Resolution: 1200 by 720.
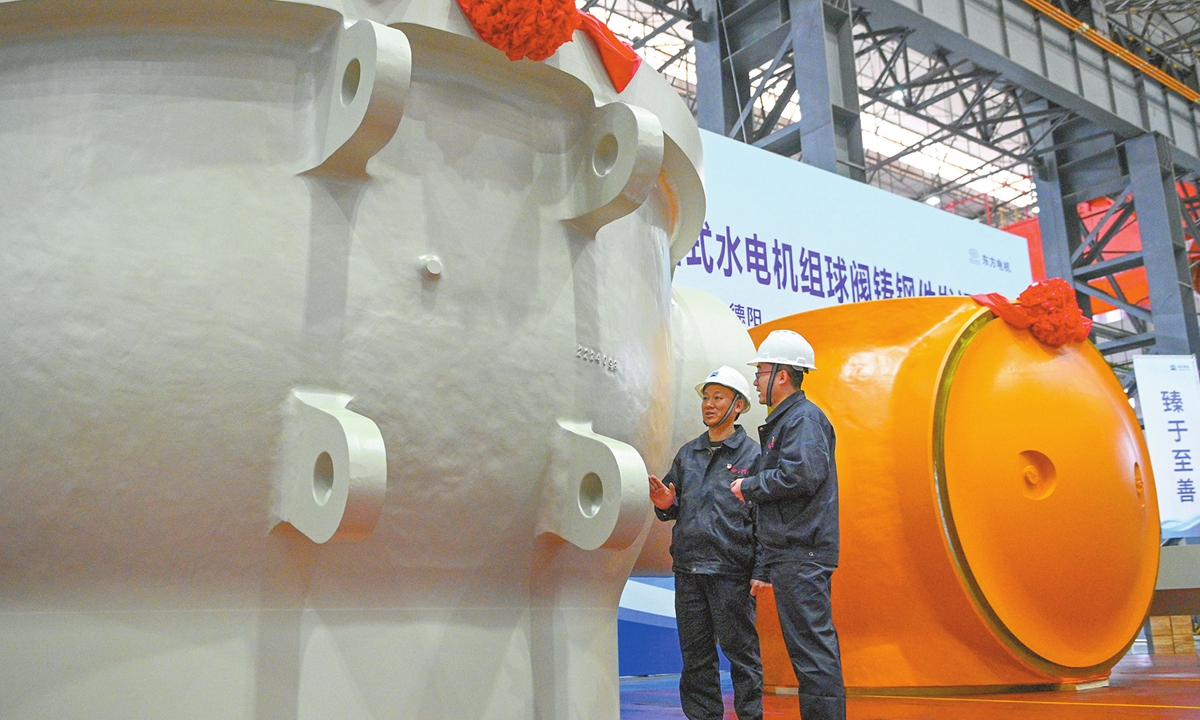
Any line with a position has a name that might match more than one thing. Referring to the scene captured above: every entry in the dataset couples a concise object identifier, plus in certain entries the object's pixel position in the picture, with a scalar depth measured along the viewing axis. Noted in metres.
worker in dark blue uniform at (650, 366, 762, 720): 2.85
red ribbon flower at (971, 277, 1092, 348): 4.51
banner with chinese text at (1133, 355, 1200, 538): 10.16
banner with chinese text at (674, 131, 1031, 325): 6.34
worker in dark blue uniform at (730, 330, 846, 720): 2.64
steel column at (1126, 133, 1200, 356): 12.11
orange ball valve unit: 4.03
